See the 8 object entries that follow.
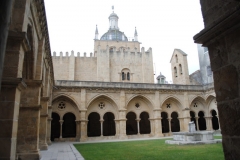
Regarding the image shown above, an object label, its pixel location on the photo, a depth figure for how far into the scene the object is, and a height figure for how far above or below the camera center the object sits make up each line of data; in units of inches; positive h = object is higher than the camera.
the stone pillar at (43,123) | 521.0 +5.9
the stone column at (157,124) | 901.2 -6.3
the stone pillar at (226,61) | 102.9 +29.5
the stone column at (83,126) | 799.0 -5.6
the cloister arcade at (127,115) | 841.5 +34.9
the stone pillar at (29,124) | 355.6 +2.1
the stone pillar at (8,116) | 197.8 +9.2
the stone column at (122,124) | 850.8 -2.4
